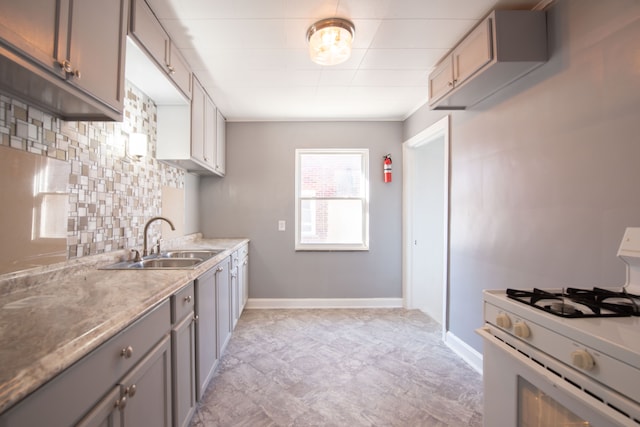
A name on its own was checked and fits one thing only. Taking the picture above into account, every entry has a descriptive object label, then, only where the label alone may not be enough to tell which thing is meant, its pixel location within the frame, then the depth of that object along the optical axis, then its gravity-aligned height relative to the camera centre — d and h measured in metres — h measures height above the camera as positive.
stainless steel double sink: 1.78 -0.31
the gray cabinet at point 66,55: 0.91 +0.60
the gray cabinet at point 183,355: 1.37 -0.72
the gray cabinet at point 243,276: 3.03 -0.67
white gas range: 0.67 -0.37
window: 3.77 +0.28
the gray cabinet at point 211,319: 1.72 -0.72
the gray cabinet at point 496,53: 1.58 +1.01
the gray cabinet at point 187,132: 2.41 +0.76
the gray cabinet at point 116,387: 0.64 -0.49
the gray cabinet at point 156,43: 1.50 +1.09
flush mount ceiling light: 1.78 +1.19
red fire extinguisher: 3.63 +0.68
